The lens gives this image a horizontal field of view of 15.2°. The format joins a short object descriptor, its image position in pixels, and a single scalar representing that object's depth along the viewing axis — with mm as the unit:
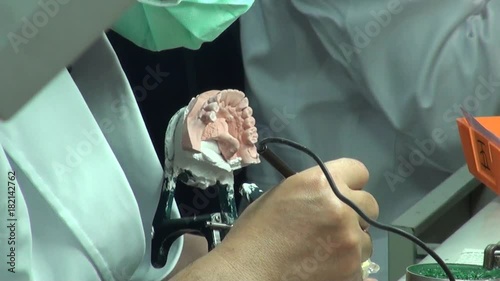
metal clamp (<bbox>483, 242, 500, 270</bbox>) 1316
